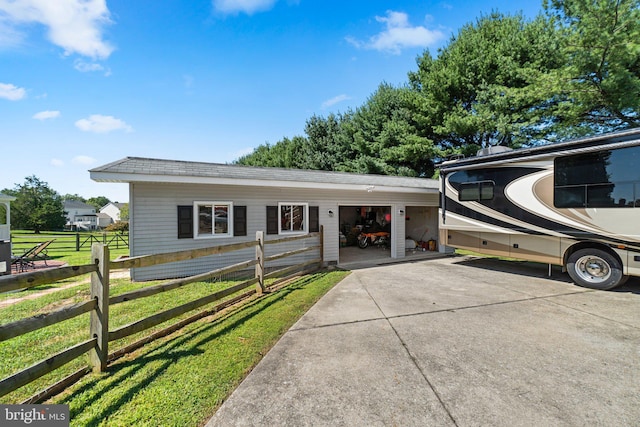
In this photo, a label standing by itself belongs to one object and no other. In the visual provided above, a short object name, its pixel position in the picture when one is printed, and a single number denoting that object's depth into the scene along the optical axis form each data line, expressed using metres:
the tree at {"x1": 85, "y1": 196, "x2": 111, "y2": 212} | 87.06
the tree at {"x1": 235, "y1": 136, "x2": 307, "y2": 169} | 28.47
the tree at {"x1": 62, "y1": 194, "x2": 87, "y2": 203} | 90.25
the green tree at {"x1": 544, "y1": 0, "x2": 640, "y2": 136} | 9.16
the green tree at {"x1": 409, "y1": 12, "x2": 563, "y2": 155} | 13.83
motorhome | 5.34
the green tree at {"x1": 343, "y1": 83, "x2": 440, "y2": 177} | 18.43
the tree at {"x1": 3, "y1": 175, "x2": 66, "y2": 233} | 32.38
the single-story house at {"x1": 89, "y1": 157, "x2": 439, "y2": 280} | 6.88
